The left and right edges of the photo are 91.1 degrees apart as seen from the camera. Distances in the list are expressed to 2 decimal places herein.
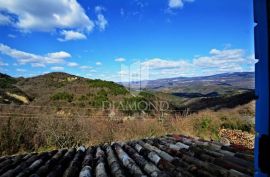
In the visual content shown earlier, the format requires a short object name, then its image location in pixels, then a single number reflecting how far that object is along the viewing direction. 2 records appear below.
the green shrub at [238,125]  10.18
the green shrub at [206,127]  9.21
